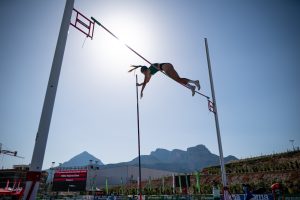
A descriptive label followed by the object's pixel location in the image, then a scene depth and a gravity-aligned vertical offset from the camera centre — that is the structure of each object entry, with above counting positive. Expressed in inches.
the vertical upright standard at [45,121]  130.2 +41.4
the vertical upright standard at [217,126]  310.8 +90.3
